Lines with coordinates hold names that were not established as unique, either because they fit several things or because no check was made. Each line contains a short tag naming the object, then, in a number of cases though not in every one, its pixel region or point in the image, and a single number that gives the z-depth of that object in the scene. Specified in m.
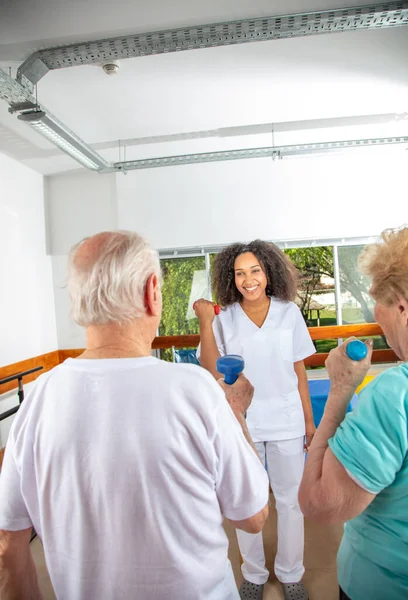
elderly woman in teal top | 0.75
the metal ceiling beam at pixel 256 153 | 3.74
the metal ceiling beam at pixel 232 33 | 2.04
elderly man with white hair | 0.73
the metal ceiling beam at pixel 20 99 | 2.30
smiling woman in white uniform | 1.82
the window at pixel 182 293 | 4.95
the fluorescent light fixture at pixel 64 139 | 2.67
